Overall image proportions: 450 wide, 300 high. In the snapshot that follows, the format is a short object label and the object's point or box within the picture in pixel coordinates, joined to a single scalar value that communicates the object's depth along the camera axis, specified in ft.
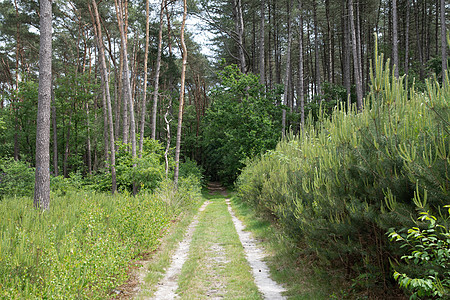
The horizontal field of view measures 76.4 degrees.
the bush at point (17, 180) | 36.86
